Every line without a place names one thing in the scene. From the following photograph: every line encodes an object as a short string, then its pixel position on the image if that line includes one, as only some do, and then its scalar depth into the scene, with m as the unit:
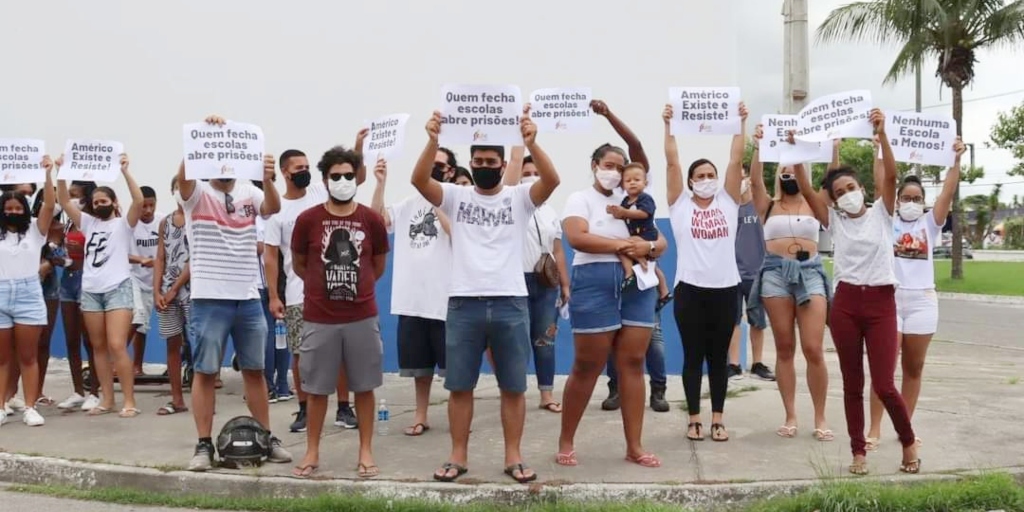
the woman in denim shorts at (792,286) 6.23
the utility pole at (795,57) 9.91
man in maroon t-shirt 5.25
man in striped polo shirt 5.67
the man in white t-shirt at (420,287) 6.44
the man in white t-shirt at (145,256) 7.84
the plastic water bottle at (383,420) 6.66
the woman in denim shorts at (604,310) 5.46
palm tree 19.78
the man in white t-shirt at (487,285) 5.18
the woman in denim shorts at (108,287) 7.27
